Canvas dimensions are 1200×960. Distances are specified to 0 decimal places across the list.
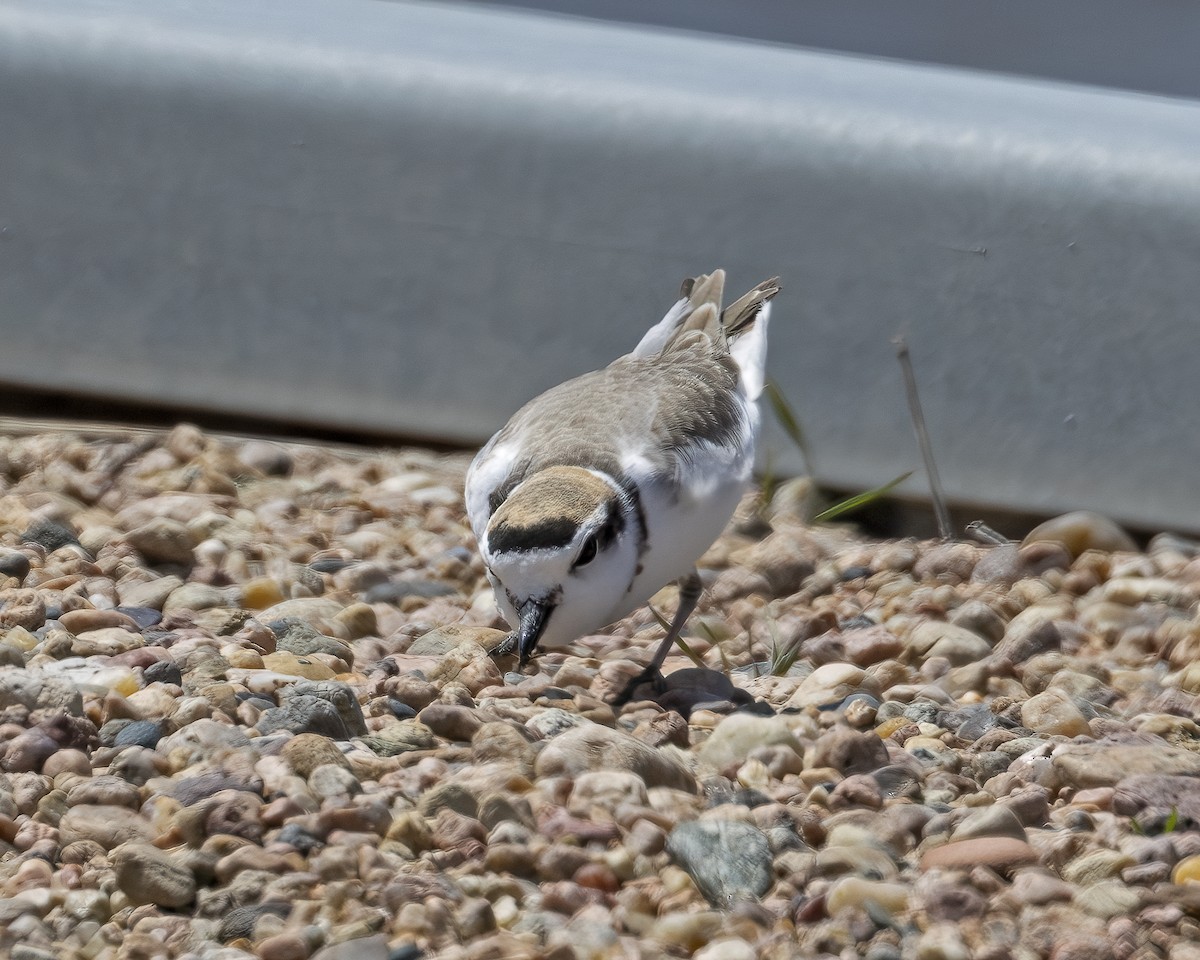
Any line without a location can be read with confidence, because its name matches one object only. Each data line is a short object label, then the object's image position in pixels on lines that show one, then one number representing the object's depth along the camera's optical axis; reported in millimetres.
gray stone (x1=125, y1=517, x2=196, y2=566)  7258
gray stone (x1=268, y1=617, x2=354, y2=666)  6113
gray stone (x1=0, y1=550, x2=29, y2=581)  6723
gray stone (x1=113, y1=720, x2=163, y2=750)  5047
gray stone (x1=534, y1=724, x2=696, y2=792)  4965
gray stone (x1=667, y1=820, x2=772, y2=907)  4328
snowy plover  5344
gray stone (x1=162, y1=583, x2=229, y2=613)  6586
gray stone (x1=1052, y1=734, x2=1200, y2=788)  5059
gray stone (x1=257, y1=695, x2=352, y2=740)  5133
